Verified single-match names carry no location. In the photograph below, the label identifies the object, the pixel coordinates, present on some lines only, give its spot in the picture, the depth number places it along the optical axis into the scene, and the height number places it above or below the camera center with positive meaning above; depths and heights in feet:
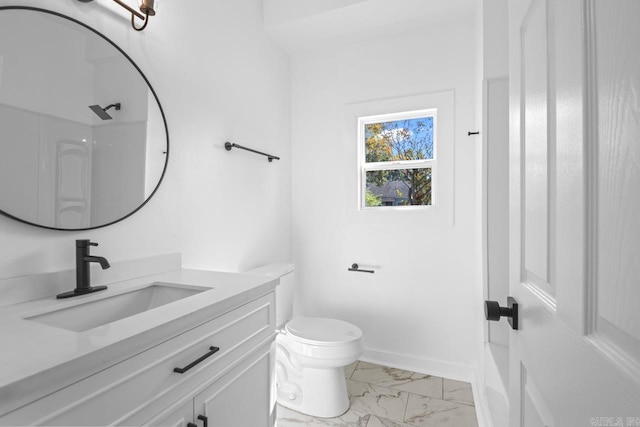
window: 7.47 +1.42
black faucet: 3.38 -0.61
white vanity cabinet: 1.93 -1.39
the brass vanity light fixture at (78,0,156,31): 3.85 +2.64
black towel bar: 6.04 +1.39
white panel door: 1.06 +0.00
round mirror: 3.10 +1.06
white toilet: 5.60 -2.84
